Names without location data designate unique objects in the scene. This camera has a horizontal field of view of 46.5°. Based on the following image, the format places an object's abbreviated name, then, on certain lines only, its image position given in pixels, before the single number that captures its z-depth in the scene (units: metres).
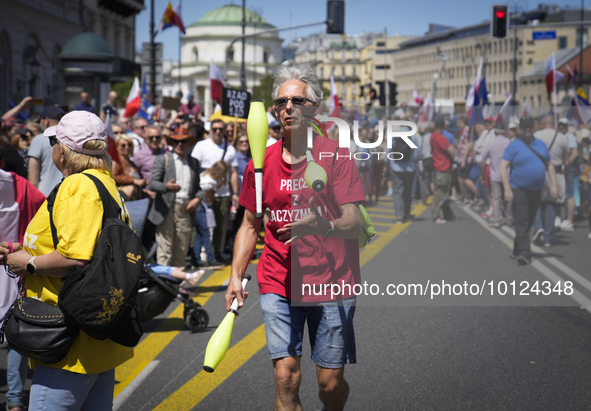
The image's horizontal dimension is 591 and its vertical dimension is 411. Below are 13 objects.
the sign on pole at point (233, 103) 10.95
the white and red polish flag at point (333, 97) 21.45
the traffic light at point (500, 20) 19.02
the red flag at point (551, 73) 17.89
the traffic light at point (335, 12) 20.59
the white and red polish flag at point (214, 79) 13.39
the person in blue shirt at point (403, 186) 13.40
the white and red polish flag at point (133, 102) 14.72
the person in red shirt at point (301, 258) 3.24
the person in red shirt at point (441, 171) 13.63
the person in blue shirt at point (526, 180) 8.96
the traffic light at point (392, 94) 26.14
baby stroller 5.78
